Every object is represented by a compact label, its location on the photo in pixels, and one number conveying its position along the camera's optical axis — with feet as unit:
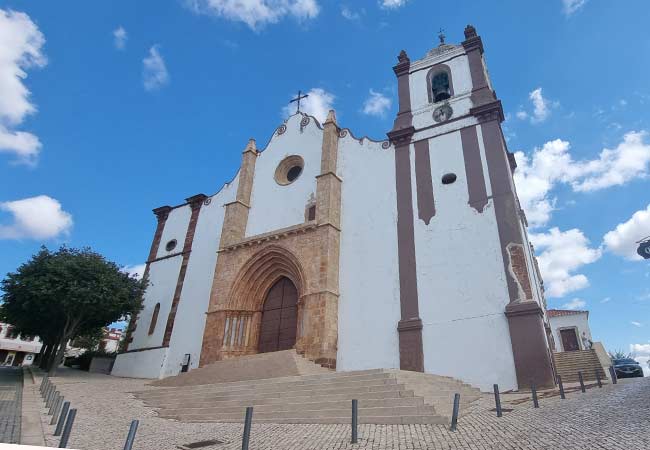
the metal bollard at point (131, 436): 15.15
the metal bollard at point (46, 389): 38.25
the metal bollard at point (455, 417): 22.63
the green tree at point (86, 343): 110.40
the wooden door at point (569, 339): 102.47
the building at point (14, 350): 153.28
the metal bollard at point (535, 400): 28.30
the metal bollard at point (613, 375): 39.32
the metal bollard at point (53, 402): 29.21
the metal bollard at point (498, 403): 25.87
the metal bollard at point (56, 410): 26.34
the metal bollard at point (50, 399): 32.54
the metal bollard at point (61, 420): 22.54
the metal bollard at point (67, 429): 17.38
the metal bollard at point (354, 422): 20.50
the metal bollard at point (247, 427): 18.62
